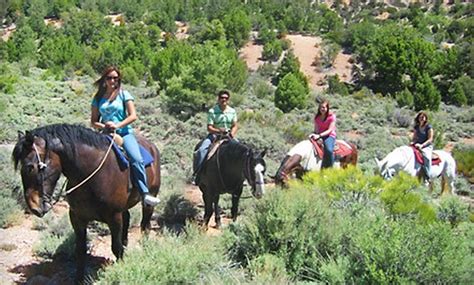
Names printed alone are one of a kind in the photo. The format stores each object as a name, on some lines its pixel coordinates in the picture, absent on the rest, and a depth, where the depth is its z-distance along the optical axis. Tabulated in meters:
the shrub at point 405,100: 31.91
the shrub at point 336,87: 41.34
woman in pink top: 8.62
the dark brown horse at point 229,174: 7.12
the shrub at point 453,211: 7.83
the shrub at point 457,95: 36.25
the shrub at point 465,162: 15.06
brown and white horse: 7.89
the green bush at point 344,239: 4.28
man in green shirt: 8.10
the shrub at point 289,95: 28.55
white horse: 9.57
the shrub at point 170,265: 4.36
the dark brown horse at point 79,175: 4.60
